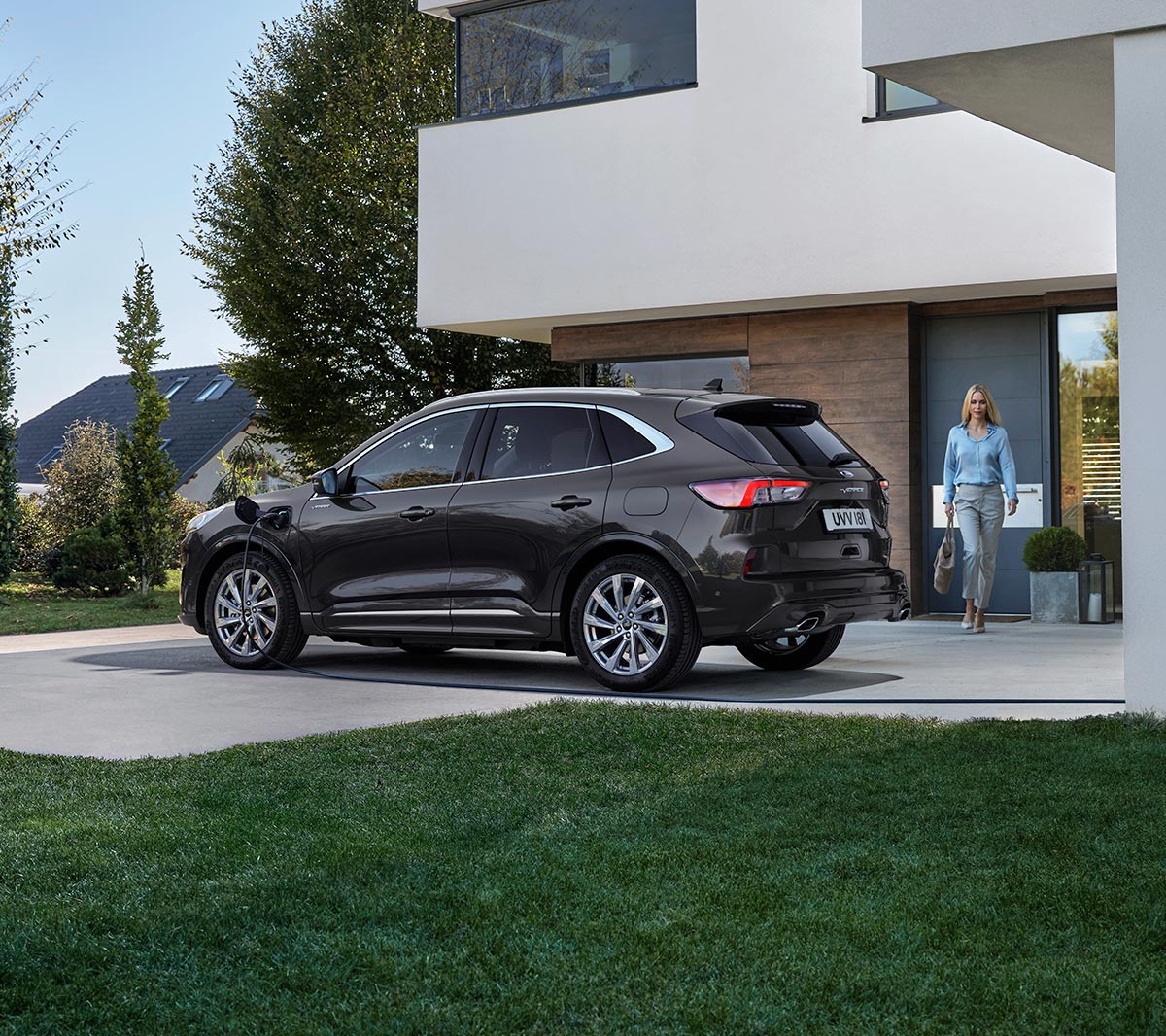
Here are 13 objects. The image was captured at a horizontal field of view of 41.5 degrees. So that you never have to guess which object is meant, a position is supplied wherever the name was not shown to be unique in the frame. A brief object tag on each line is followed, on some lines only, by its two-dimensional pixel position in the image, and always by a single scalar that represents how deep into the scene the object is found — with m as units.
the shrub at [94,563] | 20.98
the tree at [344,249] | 25.09
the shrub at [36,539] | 23.72
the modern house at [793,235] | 14.32
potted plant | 14.28
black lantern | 14.28
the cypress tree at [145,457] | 19.61
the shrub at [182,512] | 26.12
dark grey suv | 8.78
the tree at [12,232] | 18.80
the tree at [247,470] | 28.91
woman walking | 13.46
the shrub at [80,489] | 23.72
